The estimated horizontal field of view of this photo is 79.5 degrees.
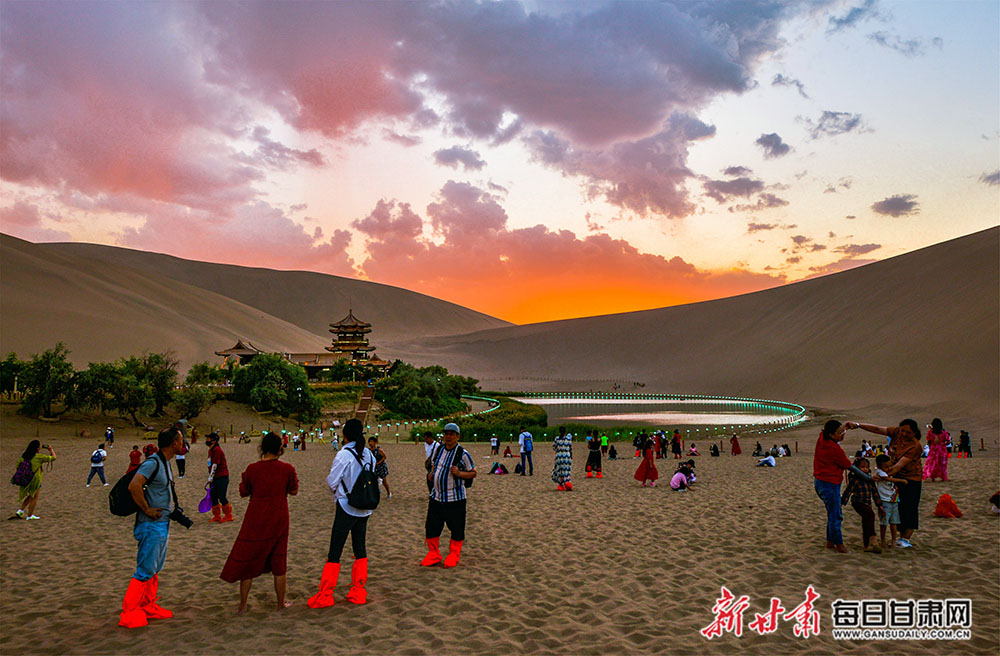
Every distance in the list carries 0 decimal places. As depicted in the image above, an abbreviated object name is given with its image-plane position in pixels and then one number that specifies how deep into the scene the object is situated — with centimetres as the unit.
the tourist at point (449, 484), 734
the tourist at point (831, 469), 777
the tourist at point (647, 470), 1458
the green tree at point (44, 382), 3203
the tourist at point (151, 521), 583
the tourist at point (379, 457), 1123
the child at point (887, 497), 817
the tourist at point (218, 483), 1031
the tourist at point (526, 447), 1708
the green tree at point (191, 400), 3709
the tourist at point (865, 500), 827
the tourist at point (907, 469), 814
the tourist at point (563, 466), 1393
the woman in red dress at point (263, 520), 587
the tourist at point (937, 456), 1373
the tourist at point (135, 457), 1109
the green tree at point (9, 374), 3422
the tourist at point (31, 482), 1023
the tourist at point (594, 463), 1669
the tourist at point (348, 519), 627
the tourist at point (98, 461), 1475
